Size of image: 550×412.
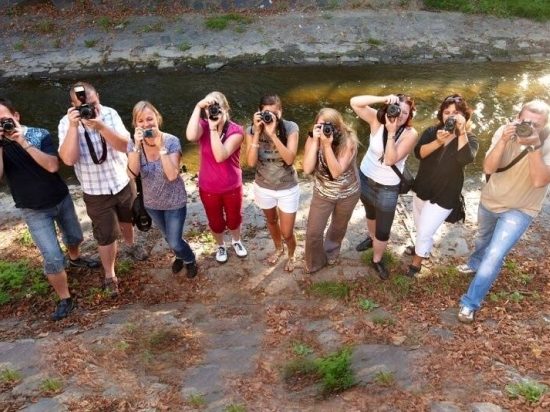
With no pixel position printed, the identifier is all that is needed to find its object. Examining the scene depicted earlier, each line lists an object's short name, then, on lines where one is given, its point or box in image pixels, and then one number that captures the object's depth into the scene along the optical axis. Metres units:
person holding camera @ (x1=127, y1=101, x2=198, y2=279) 3.89
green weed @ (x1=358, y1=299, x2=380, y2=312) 4.18
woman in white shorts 3.98
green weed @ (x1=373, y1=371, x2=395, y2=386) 3.13
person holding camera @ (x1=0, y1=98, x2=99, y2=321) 3.71
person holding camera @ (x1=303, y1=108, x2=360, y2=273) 3.92
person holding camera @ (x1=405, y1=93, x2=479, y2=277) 3.77
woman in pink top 3.98
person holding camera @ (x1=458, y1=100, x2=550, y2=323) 3.46
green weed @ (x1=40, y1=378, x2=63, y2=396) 3.16
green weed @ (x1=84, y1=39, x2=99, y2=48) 11.86
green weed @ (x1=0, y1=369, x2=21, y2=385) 3.28
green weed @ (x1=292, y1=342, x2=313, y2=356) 3.61
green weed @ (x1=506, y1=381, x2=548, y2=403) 2.96
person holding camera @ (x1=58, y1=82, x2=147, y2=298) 3.77
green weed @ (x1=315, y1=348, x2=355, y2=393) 3.17
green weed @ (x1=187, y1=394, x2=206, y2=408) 3.05
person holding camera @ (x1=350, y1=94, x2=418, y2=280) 3.86
